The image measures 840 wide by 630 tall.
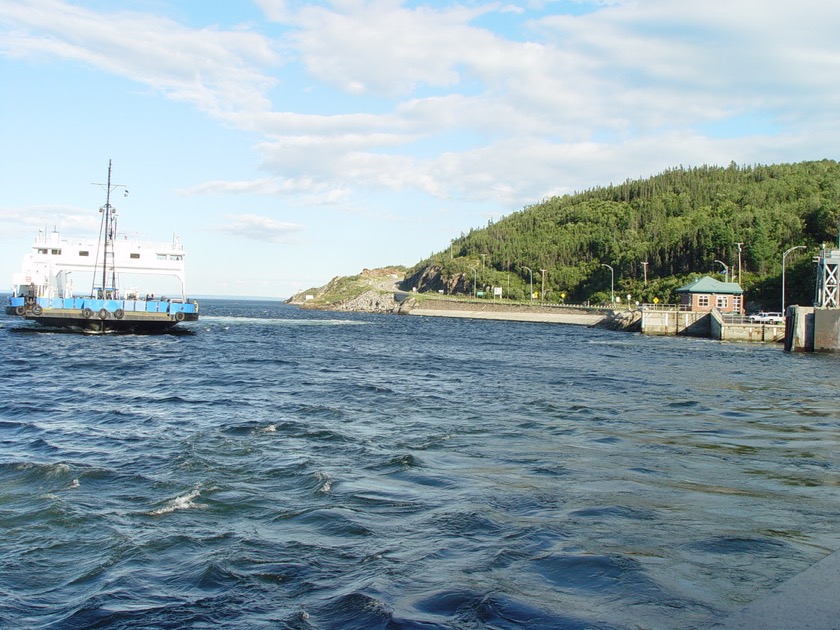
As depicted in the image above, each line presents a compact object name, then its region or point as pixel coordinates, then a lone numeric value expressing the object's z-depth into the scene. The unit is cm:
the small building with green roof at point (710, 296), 8925
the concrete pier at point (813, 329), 5666
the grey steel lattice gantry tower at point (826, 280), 6216
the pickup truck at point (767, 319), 7794
